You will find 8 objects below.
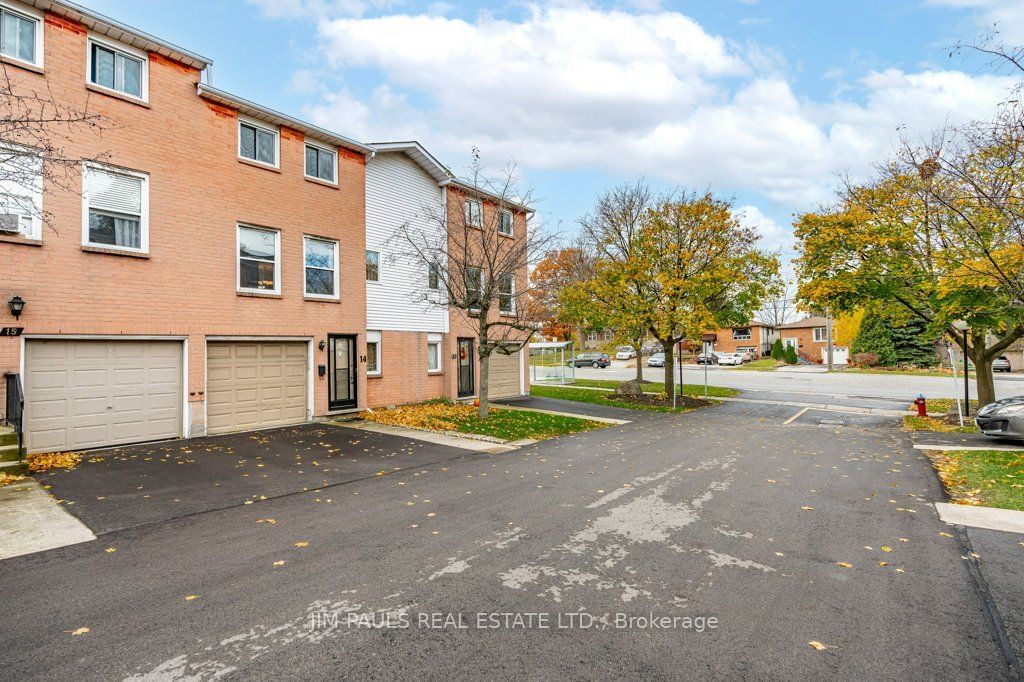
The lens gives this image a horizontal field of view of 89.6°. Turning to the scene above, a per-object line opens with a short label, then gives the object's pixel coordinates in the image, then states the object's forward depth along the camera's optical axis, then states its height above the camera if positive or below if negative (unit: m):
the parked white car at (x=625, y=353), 58.59 -0.62
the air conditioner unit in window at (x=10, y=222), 9.46 +2.47
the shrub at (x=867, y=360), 41.64 -1.27
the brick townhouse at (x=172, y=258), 9.95 +2.20
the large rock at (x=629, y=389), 23.25 -1.88
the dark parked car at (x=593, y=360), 48.72 -1.14
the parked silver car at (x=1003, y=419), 10.97 -1.67
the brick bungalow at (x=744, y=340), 59.91 +0.70
